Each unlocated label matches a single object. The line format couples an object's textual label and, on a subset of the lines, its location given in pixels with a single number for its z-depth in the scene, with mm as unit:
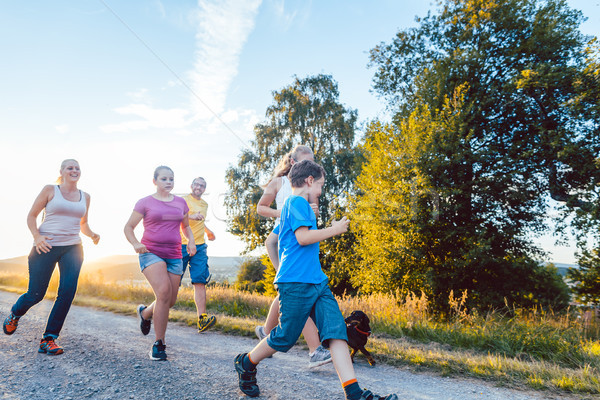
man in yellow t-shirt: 5941
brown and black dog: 4078
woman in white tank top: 4164
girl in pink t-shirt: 3955
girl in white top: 3818
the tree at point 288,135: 24750
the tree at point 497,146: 13844
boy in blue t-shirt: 2615
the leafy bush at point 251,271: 31250
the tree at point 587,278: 13617
